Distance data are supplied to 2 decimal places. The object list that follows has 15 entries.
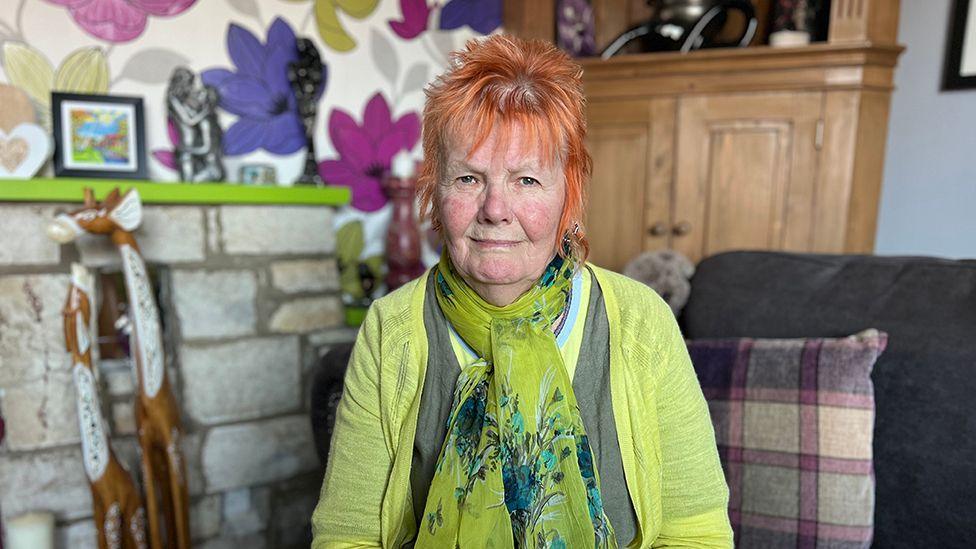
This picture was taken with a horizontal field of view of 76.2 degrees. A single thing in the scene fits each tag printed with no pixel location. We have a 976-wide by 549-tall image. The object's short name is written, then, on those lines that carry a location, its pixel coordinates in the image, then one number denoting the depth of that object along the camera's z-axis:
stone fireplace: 1.55
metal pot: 2.12
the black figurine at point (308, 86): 2.02
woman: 0.81
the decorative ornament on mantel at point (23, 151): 1.54
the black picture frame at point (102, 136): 1.64
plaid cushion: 1.03
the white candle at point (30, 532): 1.49
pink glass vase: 2.20
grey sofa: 0.98
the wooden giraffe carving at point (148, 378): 1.44
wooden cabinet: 1.94
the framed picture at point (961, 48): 1.98
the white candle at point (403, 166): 2.24
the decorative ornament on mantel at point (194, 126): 1.77
